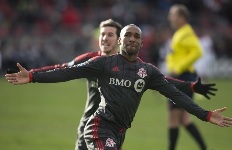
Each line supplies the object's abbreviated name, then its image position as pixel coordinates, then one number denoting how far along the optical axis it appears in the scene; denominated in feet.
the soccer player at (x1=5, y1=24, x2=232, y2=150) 44.98
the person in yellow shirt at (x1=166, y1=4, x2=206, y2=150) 70.64
